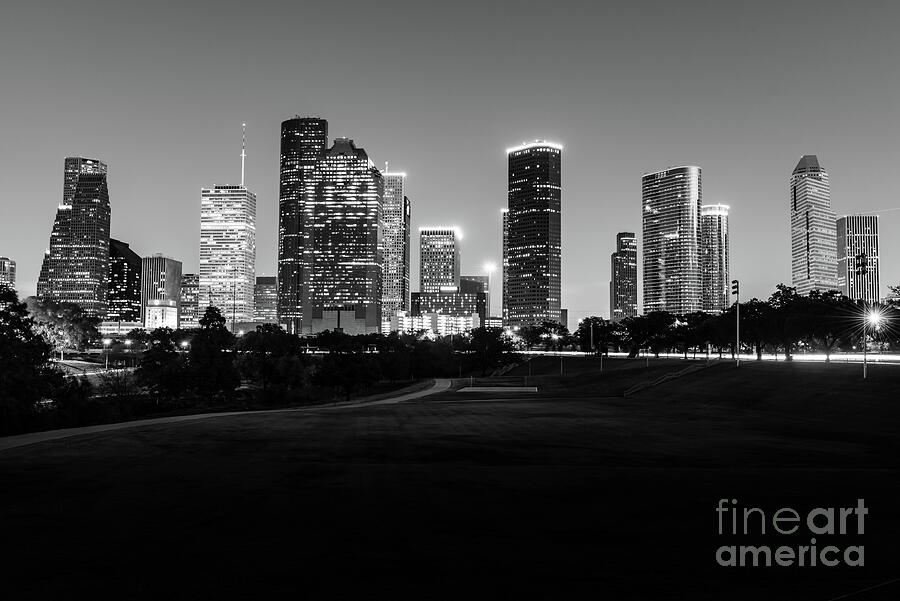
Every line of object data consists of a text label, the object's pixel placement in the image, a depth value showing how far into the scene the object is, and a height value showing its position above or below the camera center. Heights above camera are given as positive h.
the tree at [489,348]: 138.00 -4.29
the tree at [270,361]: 89.56 -4.98
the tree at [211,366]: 69.50 -4.23
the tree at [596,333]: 166.12 -0.82
